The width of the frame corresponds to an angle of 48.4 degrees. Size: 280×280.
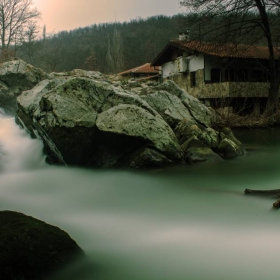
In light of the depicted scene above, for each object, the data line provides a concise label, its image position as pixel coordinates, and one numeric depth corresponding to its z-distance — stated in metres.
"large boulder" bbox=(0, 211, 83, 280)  2.37
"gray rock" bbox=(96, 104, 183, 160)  6.75
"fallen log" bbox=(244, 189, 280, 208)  4.59
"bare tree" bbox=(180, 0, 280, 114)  16.75
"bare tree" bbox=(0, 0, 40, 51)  31.20
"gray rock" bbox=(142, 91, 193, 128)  8.57
